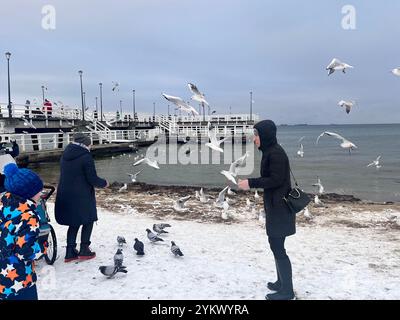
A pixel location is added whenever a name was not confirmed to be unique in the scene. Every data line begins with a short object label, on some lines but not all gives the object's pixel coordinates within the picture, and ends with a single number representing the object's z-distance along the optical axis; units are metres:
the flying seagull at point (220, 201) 9.95
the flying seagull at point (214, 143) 11.75
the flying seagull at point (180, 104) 7.47
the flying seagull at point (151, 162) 13.37
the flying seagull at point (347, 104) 11.51
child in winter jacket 2.87
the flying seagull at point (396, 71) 8.85
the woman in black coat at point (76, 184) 4.97
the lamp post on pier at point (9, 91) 28.63
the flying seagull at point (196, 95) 8.11
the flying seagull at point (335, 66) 9.89
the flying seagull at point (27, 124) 28.55
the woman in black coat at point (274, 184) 3.86
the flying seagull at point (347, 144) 11.27
